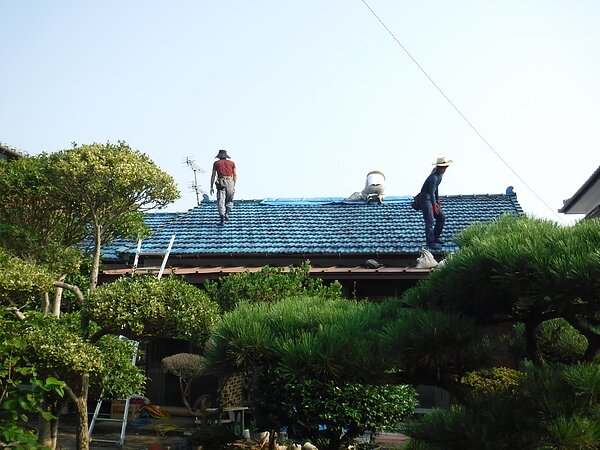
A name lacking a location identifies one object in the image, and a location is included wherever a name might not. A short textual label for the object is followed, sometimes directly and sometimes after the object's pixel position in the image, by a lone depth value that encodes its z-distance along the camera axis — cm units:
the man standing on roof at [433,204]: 1392
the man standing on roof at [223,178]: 1647
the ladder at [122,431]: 1124
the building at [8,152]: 1519
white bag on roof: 1287
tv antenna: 2804
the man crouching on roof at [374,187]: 1712
